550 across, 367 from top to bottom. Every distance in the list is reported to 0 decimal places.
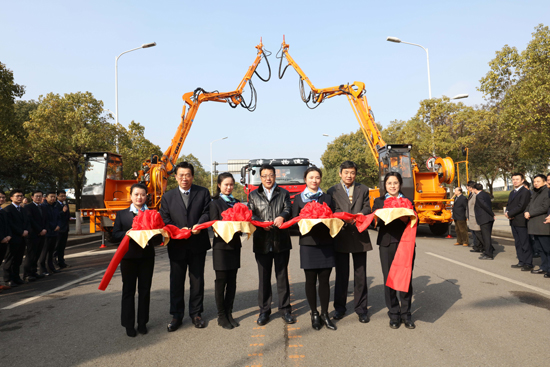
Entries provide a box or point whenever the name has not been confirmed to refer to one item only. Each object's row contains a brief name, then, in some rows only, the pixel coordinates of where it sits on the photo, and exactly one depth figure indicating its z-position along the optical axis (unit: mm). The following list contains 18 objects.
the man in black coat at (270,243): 4770
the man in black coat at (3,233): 7082
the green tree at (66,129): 18484
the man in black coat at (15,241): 7539
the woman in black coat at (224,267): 4664
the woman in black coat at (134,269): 4465
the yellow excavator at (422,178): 13383
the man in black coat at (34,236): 8008
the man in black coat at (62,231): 9148
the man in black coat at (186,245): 4711
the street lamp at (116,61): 22938
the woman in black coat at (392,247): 4504
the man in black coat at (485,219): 9117
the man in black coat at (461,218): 11609
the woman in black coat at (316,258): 4559
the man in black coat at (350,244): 4766
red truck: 15508
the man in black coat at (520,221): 7797
